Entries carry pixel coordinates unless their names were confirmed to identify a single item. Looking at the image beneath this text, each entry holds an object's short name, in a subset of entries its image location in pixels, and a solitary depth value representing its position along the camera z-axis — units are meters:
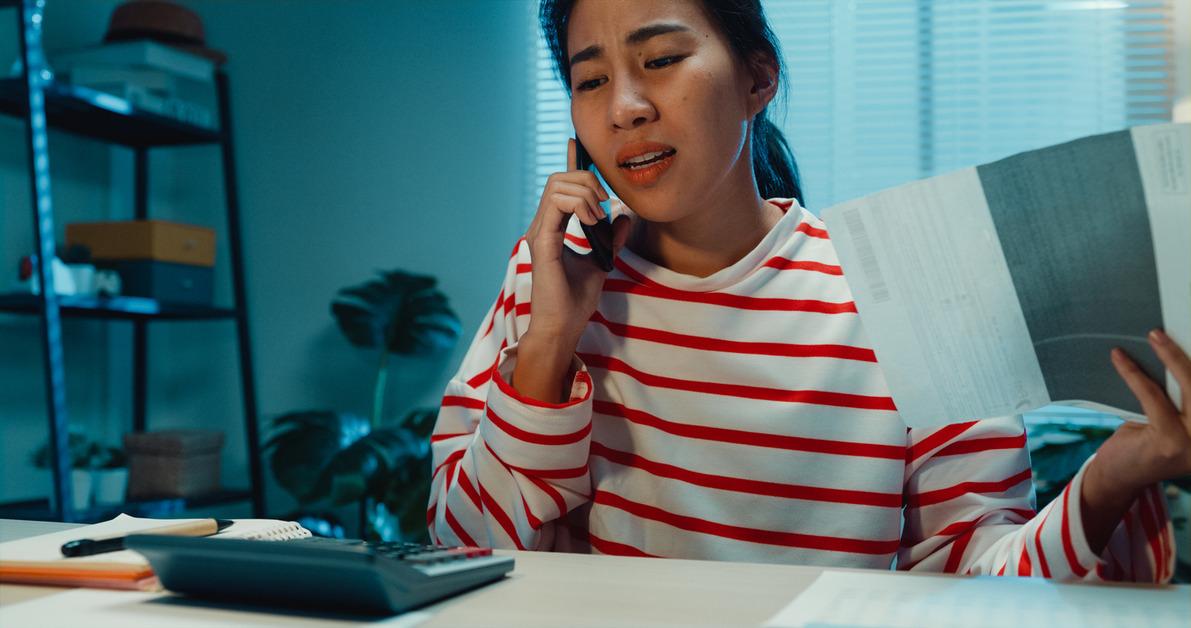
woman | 1.01
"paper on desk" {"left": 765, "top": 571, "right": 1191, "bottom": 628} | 0.58
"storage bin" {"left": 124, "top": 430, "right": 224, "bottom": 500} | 2.77
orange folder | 0.66
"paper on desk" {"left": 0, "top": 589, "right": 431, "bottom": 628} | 0.57
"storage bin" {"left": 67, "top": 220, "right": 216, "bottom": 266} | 2.75
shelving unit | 2.42
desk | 0.59
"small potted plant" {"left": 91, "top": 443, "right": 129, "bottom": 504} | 2.65
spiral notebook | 0.66
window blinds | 2.68
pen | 0.73
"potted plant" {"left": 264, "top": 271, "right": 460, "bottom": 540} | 2.58
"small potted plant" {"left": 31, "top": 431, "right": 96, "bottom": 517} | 2.59
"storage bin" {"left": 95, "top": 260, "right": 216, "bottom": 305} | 2.75
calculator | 0.57
